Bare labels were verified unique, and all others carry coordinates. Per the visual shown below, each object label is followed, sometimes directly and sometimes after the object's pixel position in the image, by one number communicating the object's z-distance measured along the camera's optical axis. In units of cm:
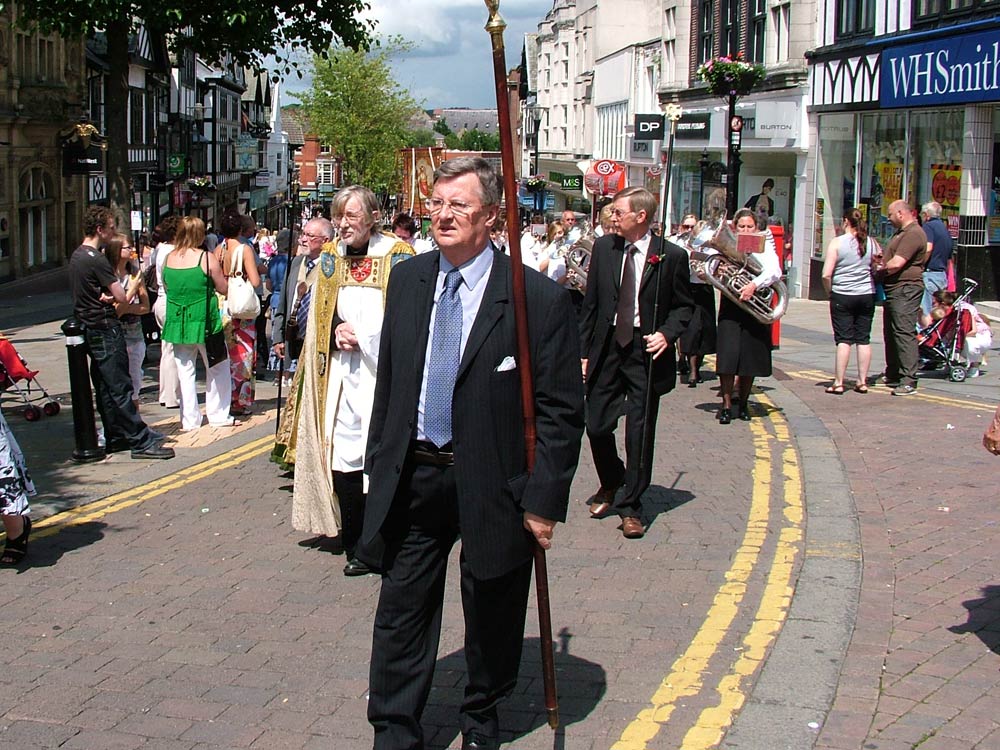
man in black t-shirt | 934
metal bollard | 921
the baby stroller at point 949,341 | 1312
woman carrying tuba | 1084
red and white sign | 2897
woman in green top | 1012
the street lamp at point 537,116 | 5930
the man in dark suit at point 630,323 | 734
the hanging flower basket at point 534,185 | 5237
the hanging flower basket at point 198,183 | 4914
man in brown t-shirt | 1225
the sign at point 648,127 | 2581
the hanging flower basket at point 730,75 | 2498
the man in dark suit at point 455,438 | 400
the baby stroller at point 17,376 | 1045
